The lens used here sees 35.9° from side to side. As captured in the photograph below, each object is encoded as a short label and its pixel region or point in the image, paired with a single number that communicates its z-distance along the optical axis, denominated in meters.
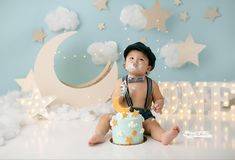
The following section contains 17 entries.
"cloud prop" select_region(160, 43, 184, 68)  2.01
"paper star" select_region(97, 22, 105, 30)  2.09
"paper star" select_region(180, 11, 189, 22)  2.02
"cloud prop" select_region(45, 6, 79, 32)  2.06
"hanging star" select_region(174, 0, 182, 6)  2.02
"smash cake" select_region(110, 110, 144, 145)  1.34
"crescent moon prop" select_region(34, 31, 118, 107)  1.95
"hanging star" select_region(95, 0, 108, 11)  2.08
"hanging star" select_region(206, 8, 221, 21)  2.00
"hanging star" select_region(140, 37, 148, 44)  2.06
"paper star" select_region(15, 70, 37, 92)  2.05
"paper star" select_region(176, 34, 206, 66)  2.00
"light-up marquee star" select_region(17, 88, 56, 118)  1.86
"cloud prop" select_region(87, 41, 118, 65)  2.06
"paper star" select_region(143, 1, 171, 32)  2.01
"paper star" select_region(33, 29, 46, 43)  2.12
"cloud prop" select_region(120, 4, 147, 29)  2.02
